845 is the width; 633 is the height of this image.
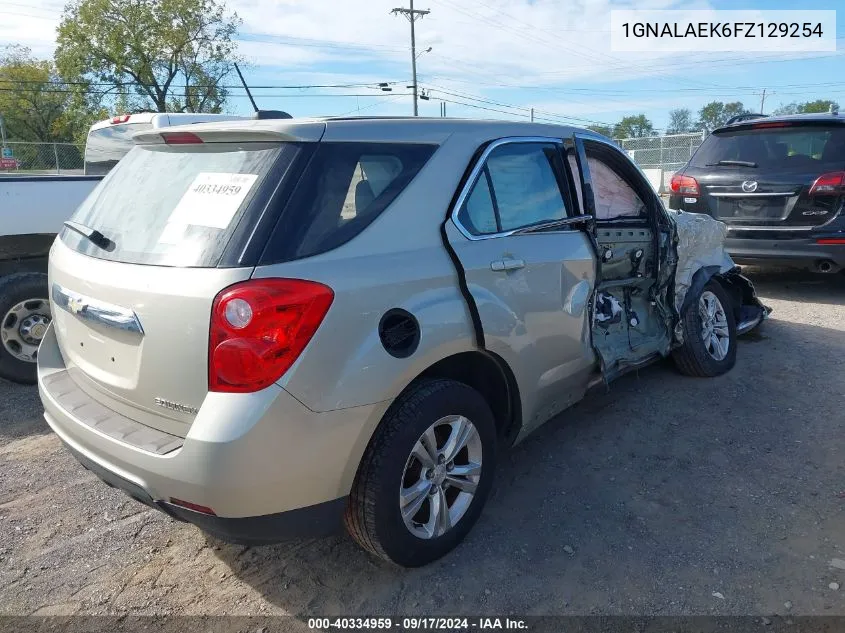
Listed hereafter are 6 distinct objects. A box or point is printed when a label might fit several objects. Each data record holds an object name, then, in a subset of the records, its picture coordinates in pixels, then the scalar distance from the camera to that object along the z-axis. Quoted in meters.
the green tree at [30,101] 44.81
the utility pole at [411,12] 40.50
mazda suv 6.14
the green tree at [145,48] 38.78
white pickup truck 4.70
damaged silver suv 2.08
